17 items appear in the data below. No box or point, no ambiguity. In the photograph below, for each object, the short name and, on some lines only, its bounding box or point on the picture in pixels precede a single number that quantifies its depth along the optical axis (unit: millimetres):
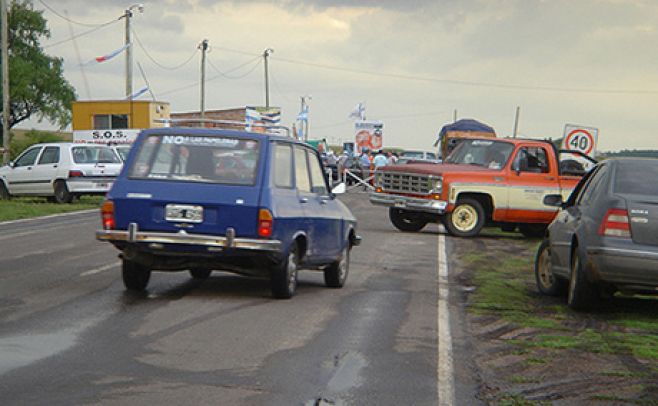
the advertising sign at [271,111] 68444
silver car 10742
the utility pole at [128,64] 55312
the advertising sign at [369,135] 60031
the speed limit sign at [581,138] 25656
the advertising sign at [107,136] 50125
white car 31734
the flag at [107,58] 51656
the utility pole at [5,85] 40906
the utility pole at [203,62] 62875
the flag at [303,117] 86000
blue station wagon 11031
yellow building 52969
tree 83125
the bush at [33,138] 76612
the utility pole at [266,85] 84500
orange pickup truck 23594
